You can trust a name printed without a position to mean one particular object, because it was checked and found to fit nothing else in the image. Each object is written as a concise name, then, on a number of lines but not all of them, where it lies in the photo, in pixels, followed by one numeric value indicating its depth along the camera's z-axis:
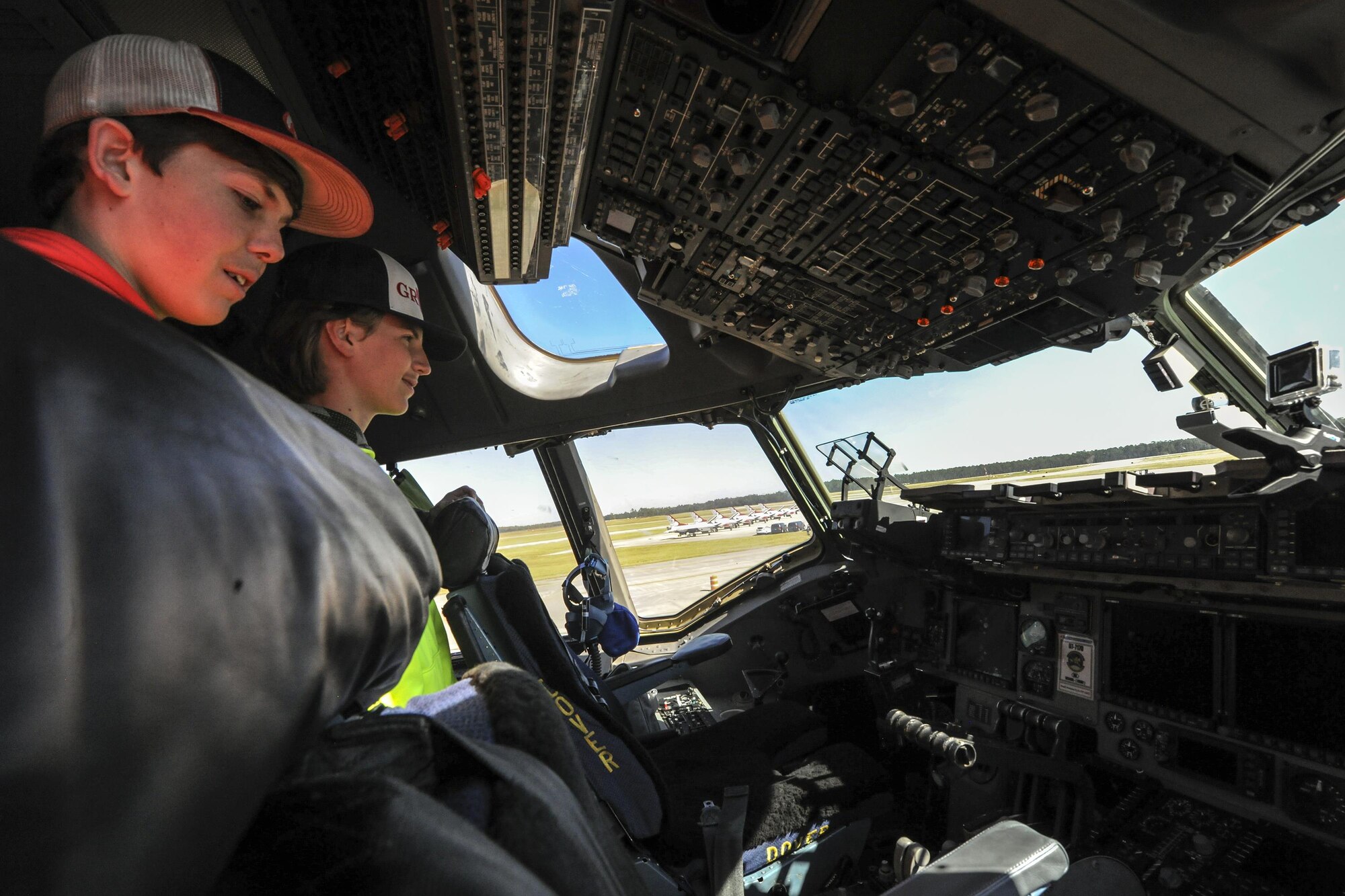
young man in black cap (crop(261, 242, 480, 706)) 1.29
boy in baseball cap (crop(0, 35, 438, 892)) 0.21
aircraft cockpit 1.28
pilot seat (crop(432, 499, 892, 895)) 1.24
